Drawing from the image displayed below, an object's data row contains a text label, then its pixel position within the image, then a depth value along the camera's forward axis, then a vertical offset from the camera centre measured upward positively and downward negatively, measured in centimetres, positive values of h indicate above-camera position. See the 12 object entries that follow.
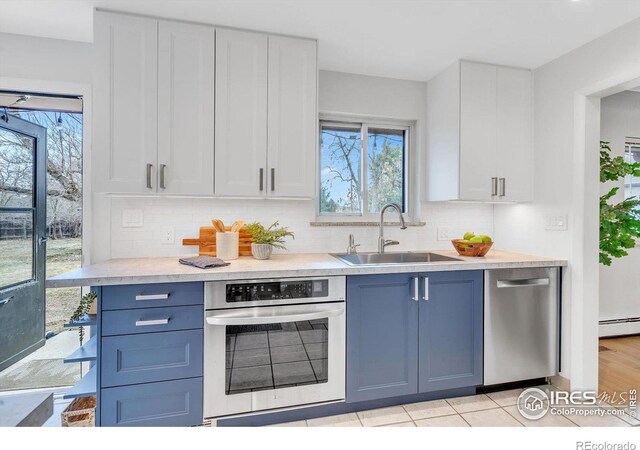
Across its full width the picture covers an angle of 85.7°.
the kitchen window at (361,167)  290 +50
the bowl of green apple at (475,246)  245 -14
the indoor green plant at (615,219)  255 +5
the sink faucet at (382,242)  264 -13
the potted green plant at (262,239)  226 -10
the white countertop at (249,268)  167 -25
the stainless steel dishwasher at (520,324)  225 -65
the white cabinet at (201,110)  202 +70
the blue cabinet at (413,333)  204 -66
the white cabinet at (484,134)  256 +70
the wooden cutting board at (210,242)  236 -13
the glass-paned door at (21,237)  219 -10
